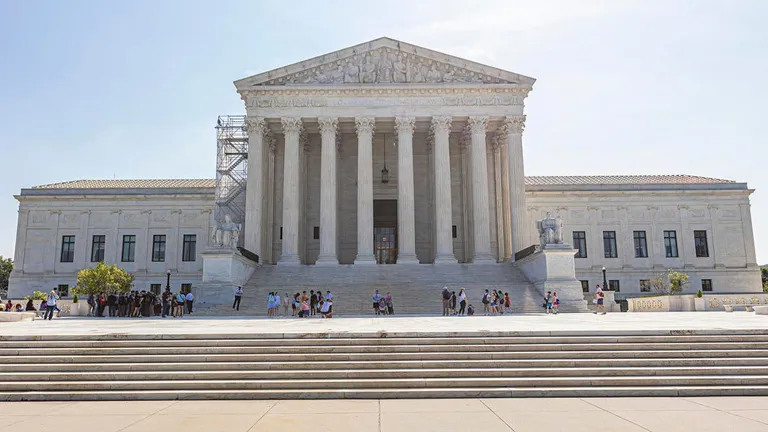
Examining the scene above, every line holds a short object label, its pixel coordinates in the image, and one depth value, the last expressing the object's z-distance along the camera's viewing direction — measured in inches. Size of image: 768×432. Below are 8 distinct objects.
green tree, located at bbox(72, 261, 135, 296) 1706.4
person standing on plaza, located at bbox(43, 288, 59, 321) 1075.9
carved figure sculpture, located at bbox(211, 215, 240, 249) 1362.0
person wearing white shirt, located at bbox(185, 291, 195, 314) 1201.9
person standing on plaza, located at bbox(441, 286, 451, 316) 1119.0
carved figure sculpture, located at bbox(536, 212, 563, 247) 1344.7
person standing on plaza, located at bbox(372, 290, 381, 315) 1099.9
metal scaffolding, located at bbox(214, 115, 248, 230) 1898.3
